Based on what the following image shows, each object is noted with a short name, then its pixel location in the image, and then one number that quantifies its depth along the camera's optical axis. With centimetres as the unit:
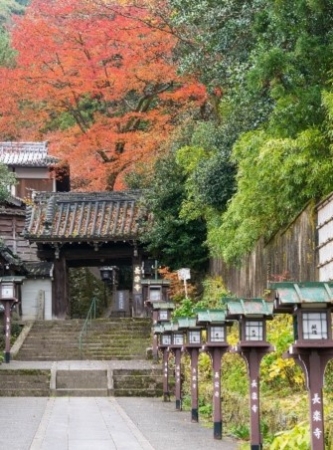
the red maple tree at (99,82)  3344
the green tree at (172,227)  3027
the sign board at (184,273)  2838
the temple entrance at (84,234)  3192
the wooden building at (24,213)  3288
